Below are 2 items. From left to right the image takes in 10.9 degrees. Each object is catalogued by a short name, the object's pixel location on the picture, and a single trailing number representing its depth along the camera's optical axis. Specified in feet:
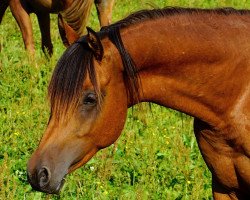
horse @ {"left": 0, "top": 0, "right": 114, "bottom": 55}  50.33
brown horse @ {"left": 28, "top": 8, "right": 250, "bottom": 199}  22.33
